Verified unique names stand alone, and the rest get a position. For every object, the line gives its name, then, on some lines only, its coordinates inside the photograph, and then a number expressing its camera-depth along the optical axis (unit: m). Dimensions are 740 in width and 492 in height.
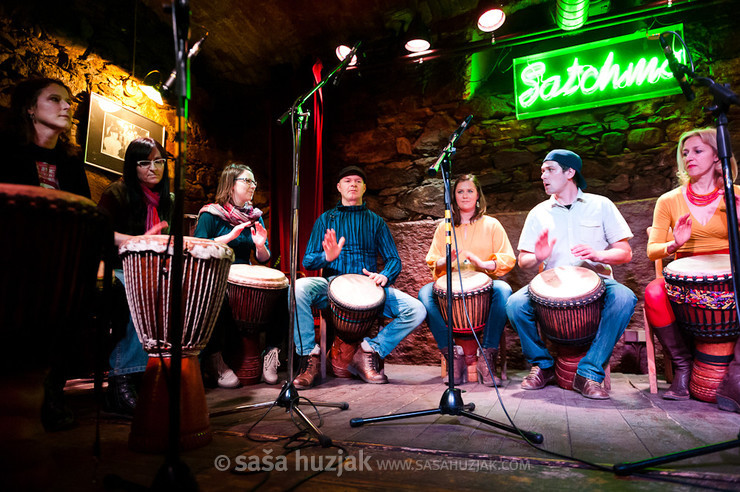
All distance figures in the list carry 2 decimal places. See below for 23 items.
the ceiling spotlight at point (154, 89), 4.23
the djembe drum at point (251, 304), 3.21
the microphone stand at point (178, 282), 1.17
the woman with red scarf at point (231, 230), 3.29
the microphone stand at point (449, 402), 1.82
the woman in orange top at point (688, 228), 2.64
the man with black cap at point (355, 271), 3.34
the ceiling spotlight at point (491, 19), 3.94
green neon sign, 3.83
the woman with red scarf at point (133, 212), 2.38
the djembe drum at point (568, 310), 2.71
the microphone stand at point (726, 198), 1.39
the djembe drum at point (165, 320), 1.73
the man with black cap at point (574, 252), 2.76
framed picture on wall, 3.62
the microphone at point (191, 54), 1.69
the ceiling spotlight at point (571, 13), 3.81
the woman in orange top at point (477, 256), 3.28
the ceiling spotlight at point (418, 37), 4.19
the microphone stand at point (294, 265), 2.07
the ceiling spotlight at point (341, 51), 4.06
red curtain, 4.65
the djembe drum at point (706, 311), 2.34
